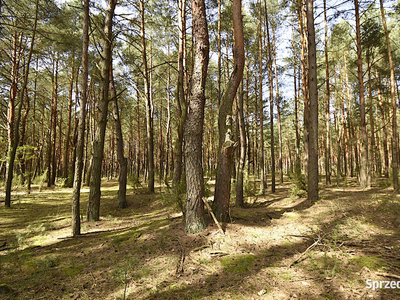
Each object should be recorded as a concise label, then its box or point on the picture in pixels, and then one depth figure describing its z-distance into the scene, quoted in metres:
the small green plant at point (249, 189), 8.74
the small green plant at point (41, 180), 13.04
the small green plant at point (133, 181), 10.77
